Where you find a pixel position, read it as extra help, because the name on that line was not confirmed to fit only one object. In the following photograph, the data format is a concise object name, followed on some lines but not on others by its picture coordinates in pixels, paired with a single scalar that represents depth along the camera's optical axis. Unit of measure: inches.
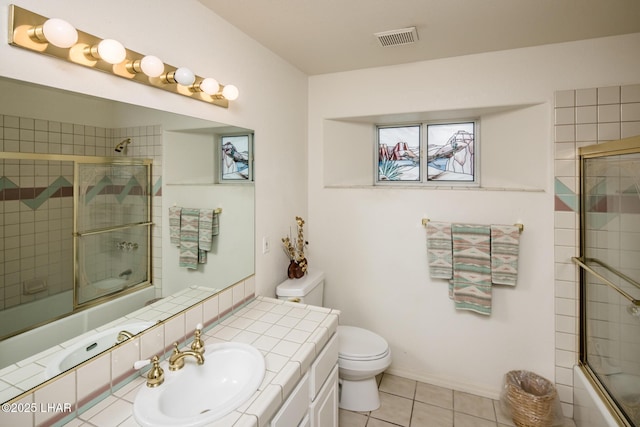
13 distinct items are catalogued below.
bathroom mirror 33.5
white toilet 75.4
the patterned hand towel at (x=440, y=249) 84.0
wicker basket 71.1
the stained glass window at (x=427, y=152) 94.7
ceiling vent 67.9
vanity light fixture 33.3
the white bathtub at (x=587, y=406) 59.7
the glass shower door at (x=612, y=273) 58.0
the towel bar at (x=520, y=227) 77.7
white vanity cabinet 45.8
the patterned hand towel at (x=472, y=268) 80.4
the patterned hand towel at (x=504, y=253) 77.7
